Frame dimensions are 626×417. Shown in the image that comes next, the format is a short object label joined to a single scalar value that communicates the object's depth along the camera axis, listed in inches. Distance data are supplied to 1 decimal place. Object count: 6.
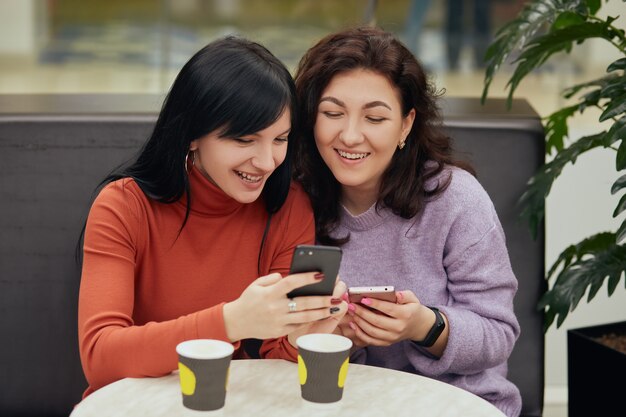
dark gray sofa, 132.0
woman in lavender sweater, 117.1
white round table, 100.5
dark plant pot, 134.6
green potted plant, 130.2
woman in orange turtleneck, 104.5
